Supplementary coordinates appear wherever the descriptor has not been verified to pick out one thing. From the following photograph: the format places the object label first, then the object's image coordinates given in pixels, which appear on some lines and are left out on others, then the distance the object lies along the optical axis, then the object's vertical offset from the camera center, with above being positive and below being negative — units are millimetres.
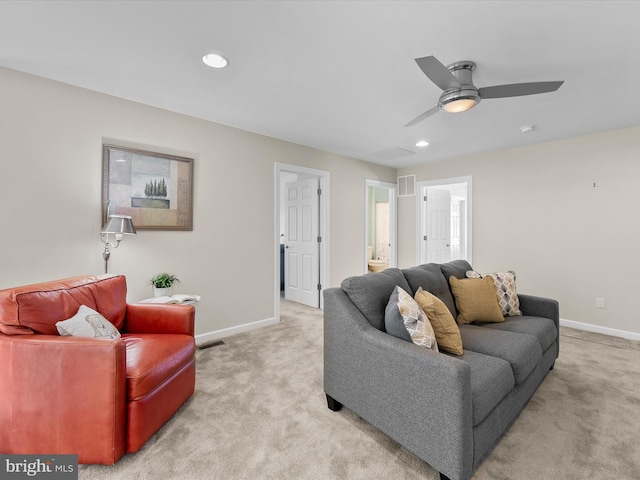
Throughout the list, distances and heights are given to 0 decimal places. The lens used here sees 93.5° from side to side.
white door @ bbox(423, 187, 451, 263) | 5332 +301
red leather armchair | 1471 -753
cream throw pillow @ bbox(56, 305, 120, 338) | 1667 -492
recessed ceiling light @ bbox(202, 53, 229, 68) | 2051 +1262
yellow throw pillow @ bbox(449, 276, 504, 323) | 2449 -473
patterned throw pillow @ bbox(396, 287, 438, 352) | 1628 -454
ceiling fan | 1883 +1033
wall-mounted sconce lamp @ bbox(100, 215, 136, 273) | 2422 +101
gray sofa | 1354 -715
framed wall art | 2676 +504
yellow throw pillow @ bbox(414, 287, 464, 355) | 1815 -510
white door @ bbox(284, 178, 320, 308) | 4664 -23
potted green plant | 2760 -402
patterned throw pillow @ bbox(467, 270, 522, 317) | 2623 -442
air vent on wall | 5406 +1038
